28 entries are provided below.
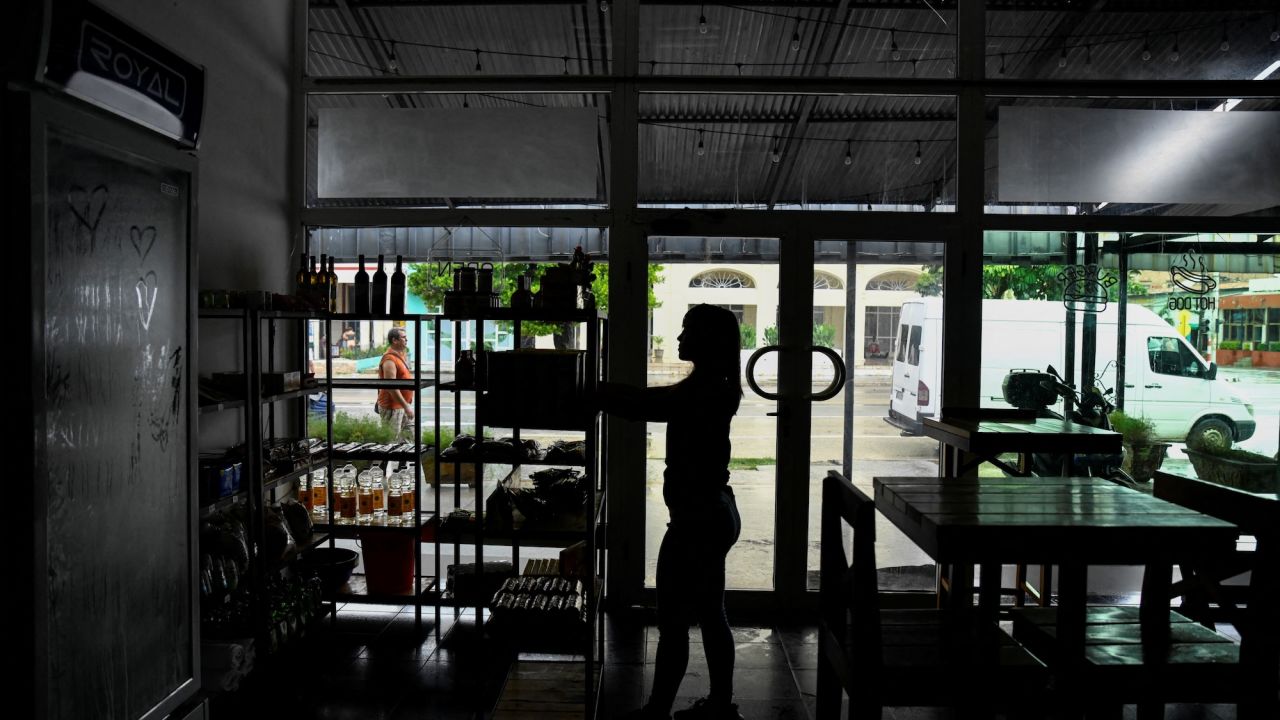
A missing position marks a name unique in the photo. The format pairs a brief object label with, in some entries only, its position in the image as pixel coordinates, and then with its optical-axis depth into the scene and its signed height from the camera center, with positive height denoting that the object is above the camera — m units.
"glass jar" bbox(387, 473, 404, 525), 4.19 -0.88
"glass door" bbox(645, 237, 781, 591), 4.46 +0.07
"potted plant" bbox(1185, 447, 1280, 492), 4.37 -0.69
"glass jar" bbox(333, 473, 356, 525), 4.17 -0.91
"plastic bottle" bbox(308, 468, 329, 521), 4.26 -0.91
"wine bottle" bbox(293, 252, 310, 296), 4.10 +0.35
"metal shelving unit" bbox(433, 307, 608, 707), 3.23 -0.64
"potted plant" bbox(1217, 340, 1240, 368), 4.34 +0.00
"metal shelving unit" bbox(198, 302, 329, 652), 3.30 -0.55
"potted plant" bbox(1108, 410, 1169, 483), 4.39 -0.56
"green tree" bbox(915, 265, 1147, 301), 4.39 +0.40
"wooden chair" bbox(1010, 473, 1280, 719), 2.16 -0.94
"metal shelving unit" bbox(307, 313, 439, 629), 4.03 -0.91
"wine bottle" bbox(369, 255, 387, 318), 4.08 +0.27
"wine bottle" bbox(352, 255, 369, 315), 4.11 +0.28
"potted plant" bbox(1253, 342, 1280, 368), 4.32 -0.02
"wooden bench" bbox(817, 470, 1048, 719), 2.11 -0.92
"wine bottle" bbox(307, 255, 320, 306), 4.11 +0.34
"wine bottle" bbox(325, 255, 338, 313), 4.18 +0.32
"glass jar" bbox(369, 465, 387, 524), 4.25 -0.84
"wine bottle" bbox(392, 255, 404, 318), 4.06 +0.29
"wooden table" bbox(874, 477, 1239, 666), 2.18 -0.55
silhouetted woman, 2.79 -0.55
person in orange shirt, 4.43 -0.30
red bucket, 4.22 -1.25
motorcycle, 4.41 -0.30
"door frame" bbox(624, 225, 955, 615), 4.39 -0.48
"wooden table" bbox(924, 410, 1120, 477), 3.34 -0.40
